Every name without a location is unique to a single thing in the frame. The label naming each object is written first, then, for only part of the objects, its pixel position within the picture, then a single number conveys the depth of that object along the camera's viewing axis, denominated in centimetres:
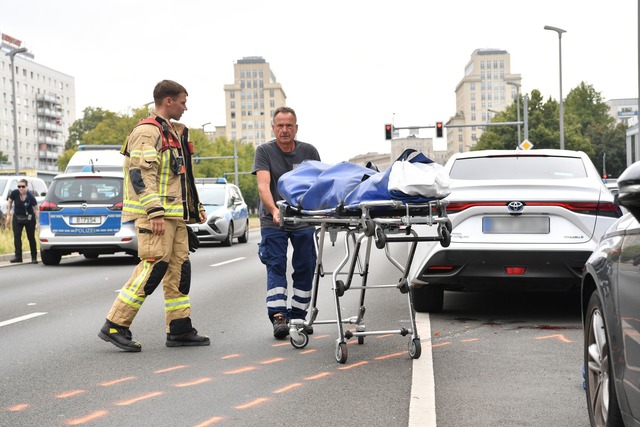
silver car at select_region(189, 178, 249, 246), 2378
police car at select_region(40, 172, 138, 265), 1698
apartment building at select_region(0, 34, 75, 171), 13225
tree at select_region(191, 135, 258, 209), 8925
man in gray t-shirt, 752
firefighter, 703
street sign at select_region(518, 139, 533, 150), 3947
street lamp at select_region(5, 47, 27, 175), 4019
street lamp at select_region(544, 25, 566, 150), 4444
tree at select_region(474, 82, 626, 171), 7981
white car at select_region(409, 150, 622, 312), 793
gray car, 331
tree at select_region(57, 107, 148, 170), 6762
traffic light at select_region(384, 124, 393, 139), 4734
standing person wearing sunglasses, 1917
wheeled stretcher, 584
